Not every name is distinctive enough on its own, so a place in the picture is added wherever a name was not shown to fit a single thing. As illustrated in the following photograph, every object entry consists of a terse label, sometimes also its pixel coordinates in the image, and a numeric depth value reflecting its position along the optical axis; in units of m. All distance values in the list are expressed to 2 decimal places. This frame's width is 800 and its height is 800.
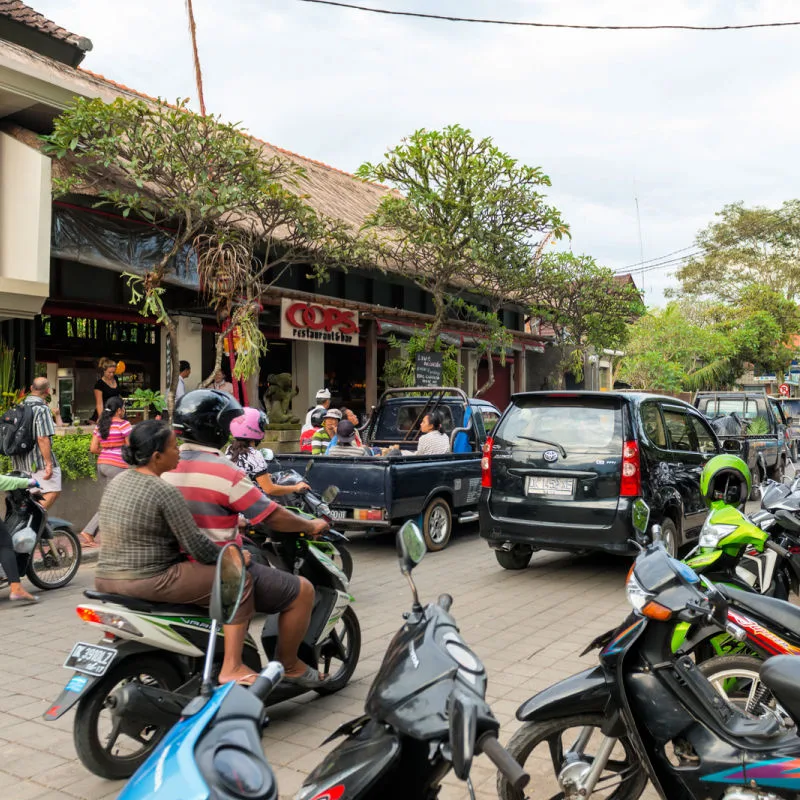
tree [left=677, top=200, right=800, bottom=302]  42.69
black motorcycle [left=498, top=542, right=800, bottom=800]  2.74
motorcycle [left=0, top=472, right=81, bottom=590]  7.32
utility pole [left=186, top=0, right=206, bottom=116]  16.19
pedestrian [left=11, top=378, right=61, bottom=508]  8.64
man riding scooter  4.05
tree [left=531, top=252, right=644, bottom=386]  19.53
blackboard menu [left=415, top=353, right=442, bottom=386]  16.31
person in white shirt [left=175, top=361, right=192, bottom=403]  13.35
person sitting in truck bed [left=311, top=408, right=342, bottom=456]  10.34
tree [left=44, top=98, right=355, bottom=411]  10.01
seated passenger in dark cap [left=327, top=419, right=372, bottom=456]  9.59
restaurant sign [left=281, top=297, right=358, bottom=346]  15.47
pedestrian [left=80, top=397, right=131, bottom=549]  9.13
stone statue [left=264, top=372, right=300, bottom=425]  15.24
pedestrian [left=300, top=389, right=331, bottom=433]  12.33
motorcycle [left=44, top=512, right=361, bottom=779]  3.54
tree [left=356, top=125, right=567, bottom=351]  13.64
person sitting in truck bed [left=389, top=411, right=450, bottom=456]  10.19
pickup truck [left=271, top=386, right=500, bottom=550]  8.90
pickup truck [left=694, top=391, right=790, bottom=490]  14.73
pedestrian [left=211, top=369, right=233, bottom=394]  11.90
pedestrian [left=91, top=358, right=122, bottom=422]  10.99
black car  7.27
